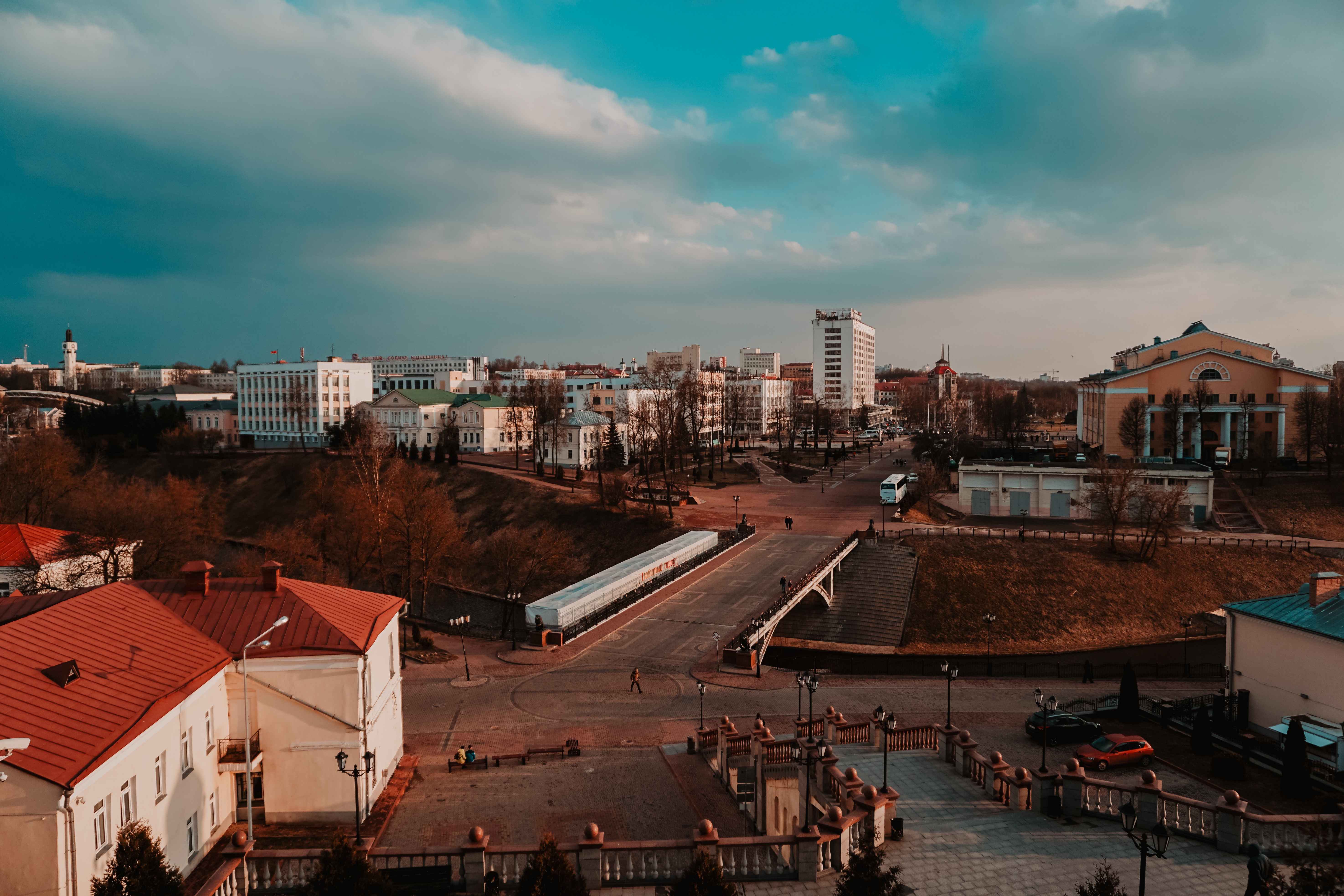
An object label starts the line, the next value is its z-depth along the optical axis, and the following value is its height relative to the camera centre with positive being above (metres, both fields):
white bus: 67.00 -5.94
